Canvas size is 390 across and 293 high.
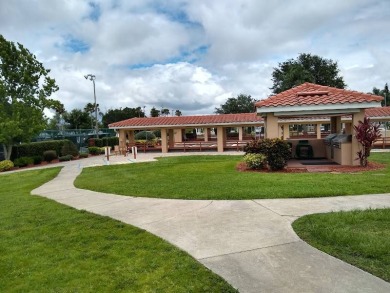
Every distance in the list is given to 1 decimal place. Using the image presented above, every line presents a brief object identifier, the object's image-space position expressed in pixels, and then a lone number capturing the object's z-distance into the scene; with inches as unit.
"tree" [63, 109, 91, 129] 2591.0
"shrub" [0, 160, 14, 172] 838.1
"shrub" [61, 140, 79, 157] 1072.2
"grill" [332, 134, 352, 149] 499.6
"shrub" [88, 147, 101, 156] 1187.9
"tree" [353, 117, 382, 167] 457.4
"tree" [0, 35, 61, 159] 862.1
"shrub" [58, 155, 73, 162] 1013.2
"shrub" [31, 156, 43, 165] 939.3
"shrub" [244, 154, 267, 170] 477.1
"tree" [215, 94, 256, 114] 2658.0
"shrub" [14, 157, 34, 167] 894.1
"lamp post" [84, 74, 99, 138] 1529.3
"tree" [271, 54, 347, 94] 1713.8
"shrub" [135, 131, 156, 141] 1850.5
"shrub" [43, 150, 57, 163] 979.4
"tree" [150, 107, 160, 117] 3732.8
